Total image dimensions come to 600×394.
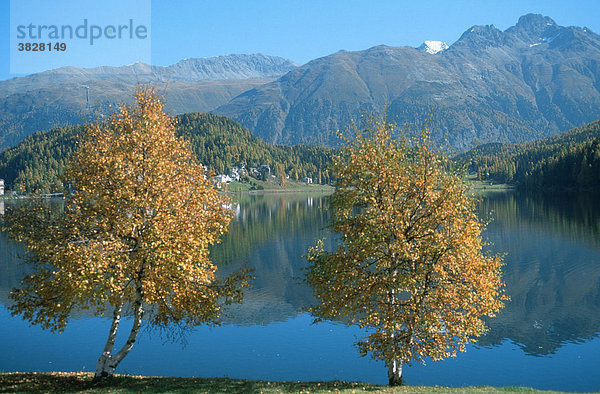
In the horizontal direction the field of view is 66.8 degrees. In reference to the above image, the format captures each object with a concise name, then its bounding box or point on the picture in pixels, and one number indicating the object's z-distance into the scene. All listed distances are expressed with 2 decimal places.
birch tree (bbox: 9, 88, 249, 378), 23.52
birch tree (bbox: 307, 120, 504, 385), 25.16
